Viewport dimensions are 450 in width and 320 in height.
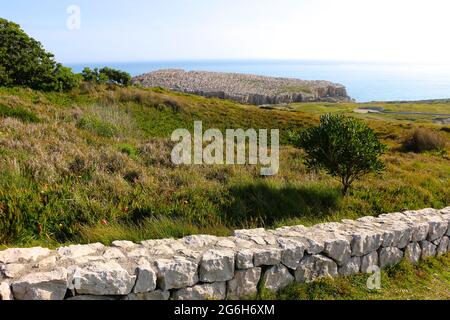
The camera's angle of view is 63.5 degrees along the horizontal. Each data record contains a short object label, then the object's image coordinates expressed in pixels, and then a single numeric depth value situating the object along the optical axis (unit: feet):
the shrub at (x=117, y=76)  132.36
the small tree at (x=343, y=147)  27.99
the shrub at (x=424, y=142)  71.20
